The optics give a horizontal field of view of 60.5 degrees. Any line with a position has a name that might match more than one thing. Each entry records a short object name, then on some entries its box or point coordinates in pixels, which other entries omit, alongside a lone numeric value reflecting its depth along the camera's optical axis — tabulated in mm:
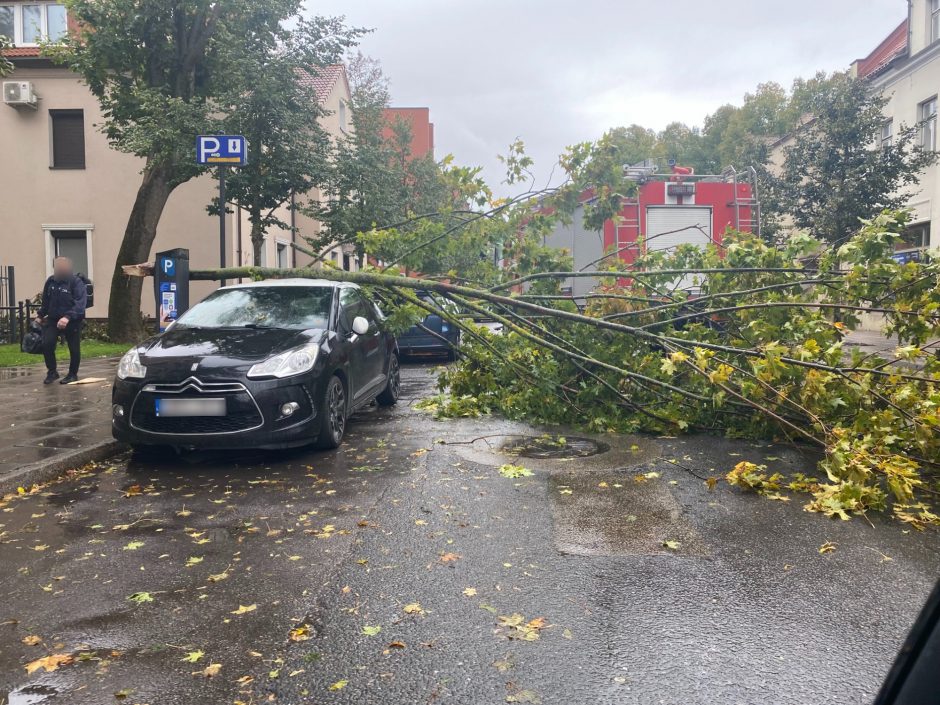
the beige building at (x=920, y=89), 24281
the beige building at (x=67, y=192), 24062
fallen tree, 6156
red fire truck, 17328
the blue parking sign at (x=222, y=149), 10117
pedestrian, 11500
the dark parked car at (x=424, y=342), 15141
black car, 6742
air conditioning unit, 23266
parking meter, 9719
